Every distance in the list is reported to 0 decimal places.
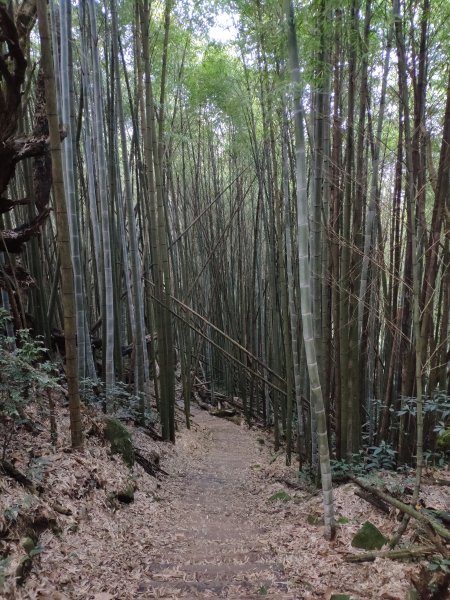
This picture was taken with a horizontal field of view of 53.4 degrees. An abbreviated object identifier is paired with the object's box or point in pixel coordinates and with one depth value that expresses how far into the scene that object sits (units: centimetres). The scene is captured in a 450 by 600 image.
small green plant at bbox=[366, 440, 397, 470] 311
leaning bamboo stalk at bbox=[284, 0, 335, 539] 218
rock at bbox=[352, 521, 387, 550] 228
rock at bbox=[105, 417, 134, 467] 350
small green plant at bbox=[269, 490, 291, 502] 347
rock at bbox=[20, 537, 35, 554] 186
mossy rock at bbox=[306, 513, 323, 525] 276
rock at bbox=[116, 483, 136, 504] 302
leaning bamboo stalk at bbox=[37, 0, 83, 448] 240
